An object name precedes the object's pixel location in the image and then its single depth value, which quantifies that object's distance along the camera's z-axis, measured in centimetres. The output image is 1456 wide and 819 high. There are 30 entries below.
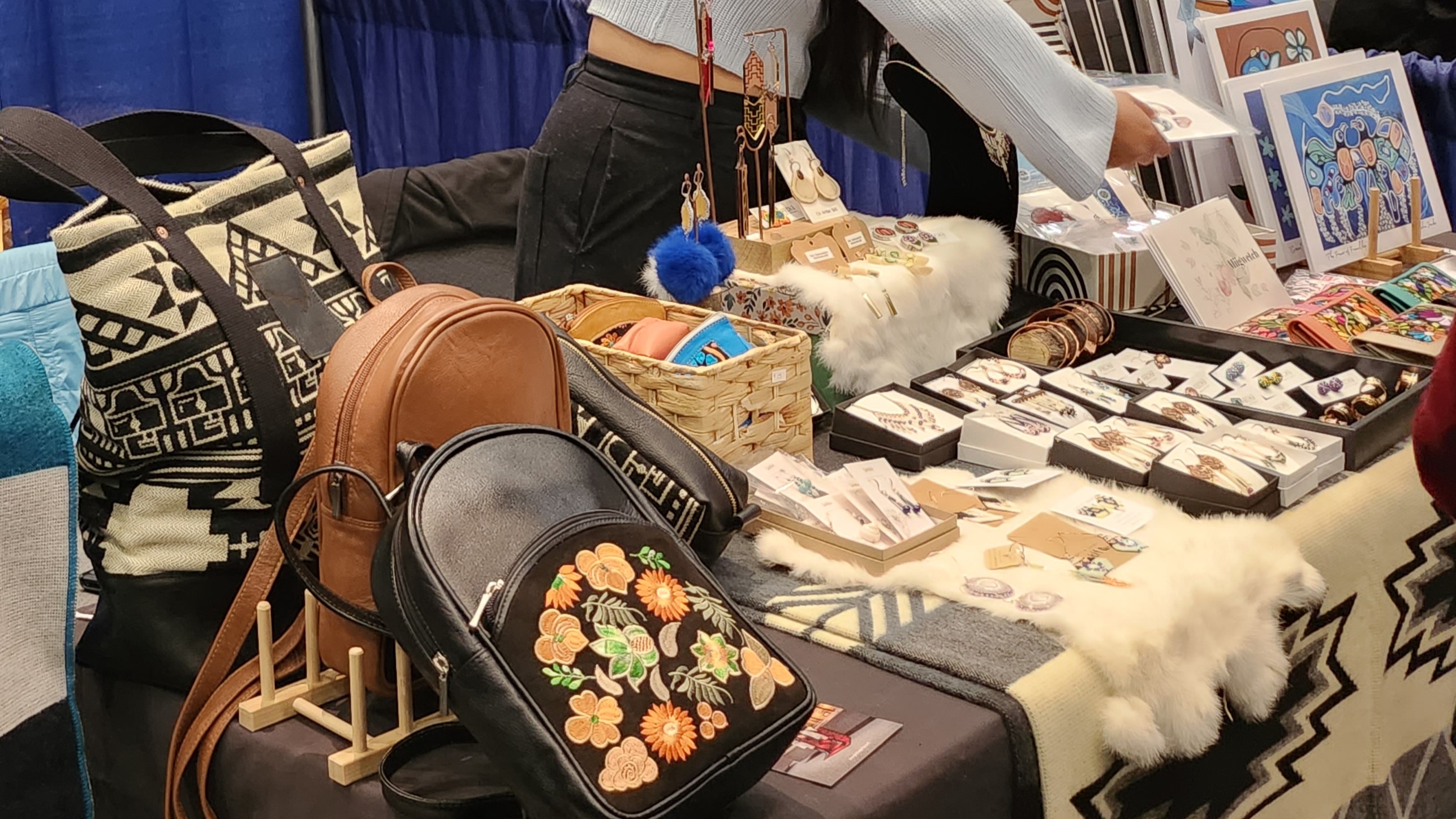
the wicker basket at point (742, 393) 124
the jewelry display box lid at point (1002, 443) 137
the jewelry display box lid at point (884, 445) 138
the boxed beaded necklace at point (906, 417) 139
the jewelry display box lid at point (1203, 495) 125
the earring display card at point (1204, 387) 155
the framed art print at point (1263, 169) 203
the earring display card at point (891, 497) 120
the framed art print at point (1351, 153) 202
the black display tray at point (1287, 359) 138
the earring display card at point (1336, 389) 149
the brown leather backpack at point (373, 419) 93
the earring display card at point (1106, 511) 123
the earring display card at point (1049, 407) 144
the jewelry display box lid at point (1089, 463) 130
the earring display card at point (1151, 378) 156
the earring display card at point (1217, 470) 125
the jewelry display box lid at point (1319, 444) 133
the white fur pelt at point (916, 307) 145
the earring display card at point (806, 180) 161
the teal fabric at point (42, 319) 163
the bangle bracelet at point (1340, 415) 145
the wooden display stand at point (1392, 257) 202
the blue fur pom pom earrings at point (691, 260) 145
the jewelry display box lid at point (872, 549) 117
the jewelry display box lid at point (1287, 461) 128
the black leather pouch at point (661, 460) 110
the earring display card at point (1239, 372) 156
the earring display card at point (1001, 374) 150
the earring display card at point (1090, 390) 148
